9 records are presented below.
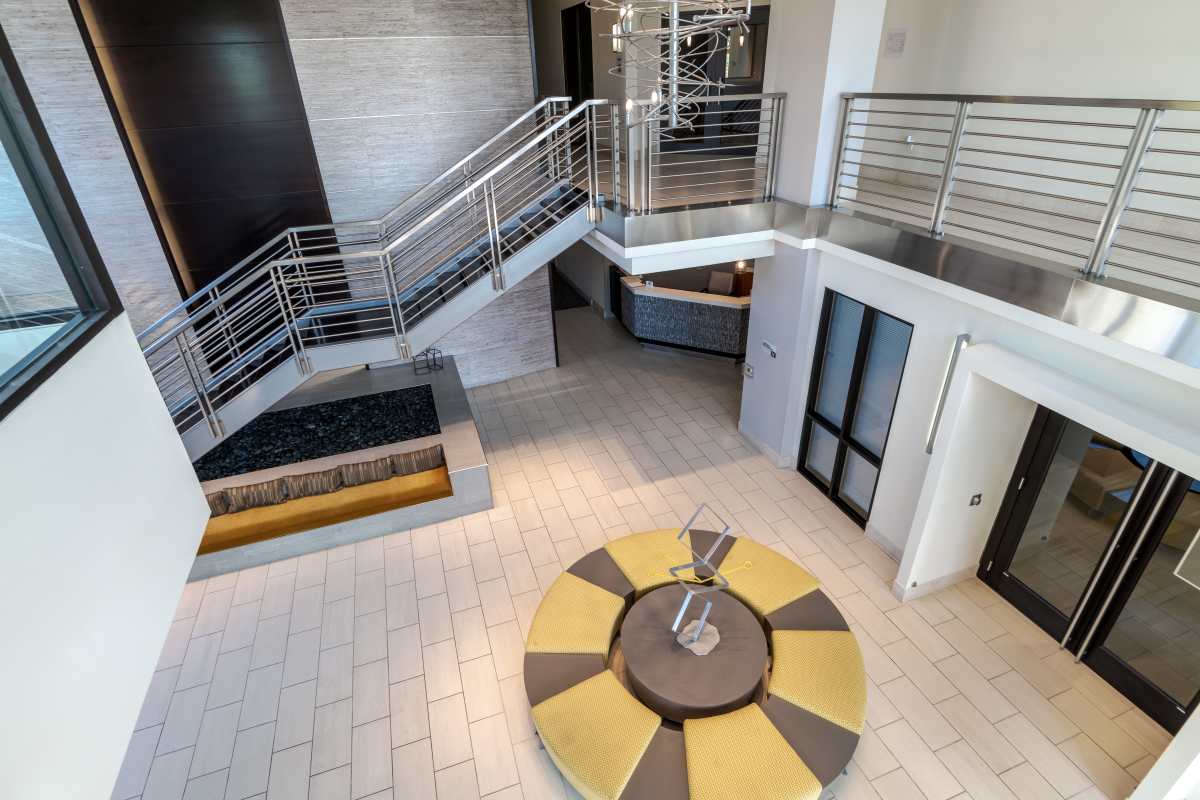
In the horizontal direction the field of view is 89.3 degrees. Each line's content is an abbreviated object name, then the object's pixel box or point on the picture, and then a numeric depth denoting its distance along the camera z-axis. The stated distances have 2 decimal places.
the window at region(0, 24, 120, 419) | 2.08
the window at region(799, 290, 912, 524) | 5.02
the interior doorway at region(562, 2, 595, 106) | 8.88
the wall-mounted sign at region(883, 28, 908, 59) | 5.67
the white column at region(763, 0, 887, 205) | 4.54
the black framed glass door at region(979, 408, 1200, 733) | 3.68
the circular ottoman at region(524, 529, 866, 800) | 3.15
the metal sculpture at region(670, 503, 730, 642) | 3.60
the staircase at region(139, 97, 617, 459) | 4.75
